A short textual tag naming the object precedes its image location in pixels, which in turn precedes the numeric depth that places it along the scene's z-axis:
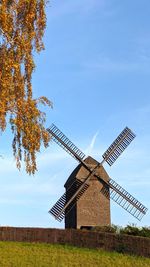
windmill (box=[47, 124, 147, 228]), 38.06
